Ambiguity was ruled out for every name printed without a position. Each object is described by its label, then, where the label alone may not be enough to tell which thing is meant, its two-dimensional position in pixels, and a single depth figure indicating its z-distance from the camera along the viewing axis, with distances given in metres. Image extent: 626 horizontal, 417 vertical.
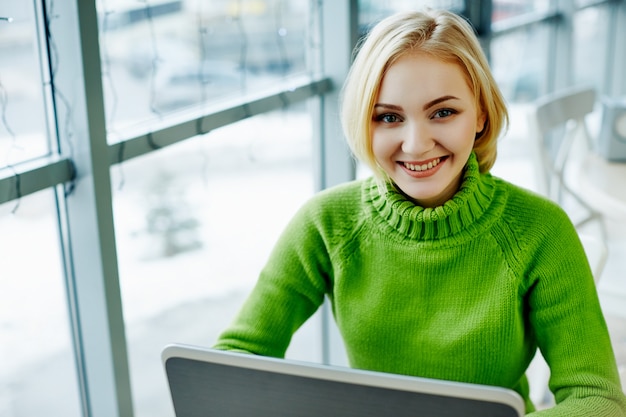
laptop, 0.76
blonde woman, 1.15
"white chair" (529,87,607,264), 2.37
